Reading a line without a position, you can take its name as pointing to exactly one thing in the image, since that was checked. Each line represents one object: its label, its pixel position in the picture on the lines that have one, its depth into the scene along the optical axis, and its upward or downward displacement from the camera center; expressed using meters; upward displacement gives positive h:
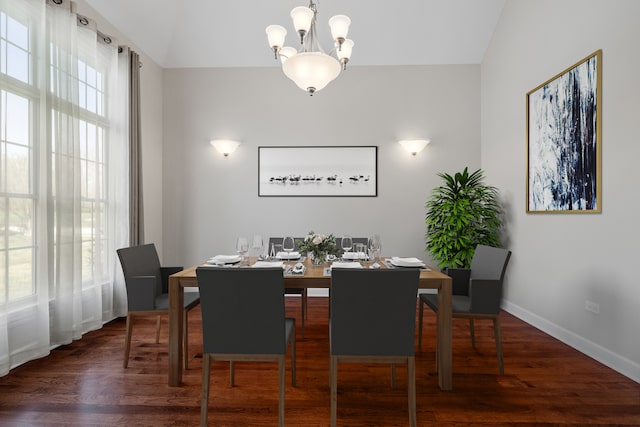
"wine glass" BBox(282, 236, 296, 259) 2.68 -0.28
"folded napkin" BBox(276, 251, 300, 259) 2.71 -0.37
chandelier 2.21 +1.04
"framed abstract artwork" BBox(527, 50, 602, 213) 2.55 +0.62
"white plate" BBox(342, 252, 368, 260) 2.63 -0.36
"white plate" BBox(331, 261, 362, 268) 2.26 -0.38
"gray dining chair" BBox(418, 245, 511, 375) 2.29 -0.59
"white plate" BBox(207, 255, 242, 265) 2.46 -0.38
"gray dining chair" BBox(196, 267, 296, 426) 1.62 -0.54
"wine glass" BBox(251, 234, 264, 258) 2.57 -0.28
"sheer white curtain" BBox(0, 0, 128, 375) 2.40 +0.25
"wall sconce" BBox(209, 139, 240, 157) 4.18 +0.85
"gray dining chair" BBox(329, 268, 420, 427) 1.61 -0.55
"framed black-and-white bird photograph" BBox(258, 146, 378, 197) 4.27 +0.55
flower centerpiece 2.38 -0.26
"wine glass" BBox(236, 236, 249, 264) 2.53 -0.27
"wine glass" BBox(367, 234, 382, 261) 2.55 -0.27
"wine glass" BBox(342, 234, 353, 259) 2.66 -0.27
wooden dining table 2.04 -0.63
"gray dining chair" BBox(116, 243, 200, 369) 2.32 -0.60
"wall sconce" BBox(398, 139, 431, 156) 4.15 +0.86
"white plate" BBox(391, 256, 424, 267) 2.41 -0.39
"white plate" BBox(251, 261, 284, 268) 2.33 -0.39
